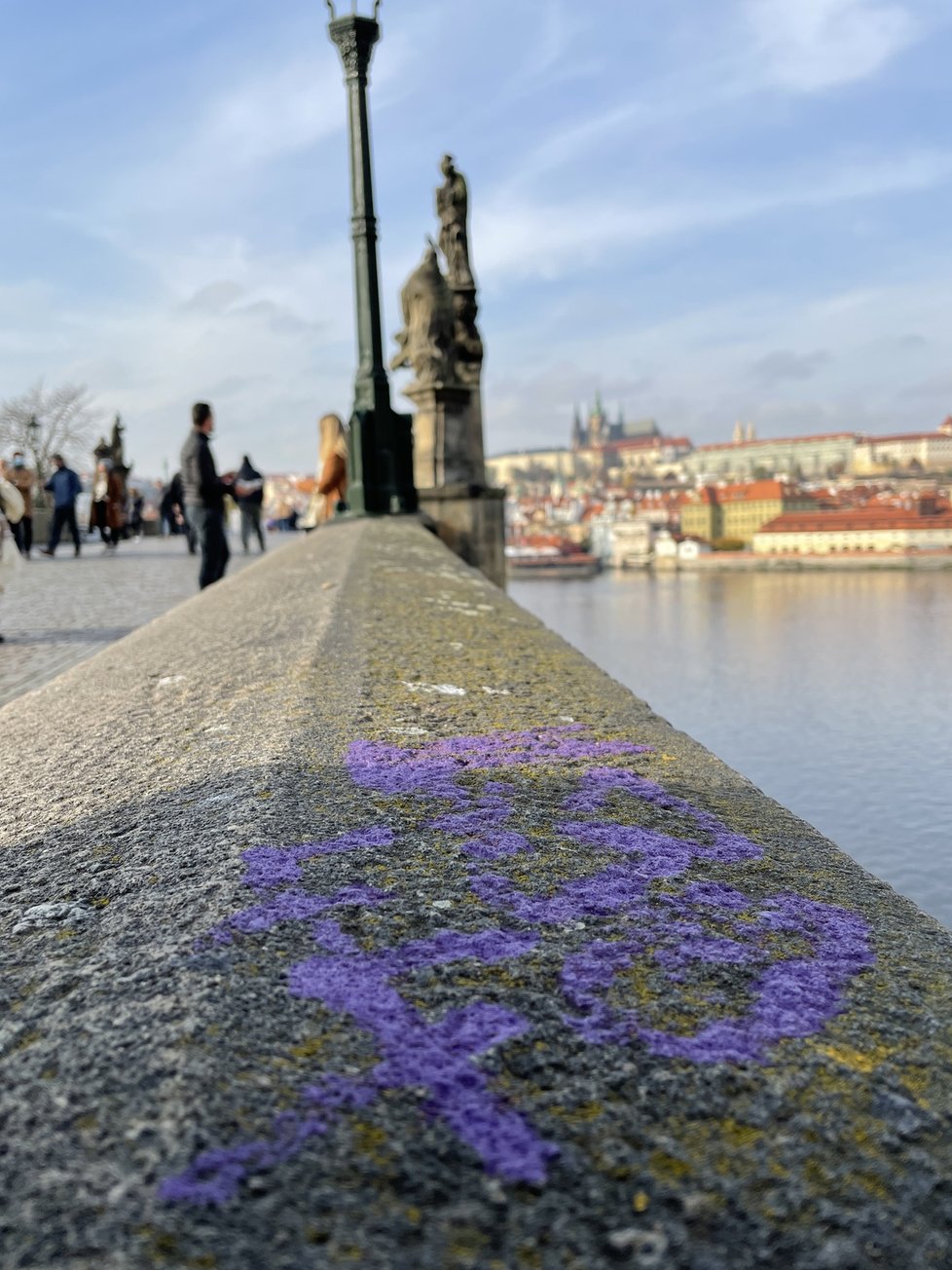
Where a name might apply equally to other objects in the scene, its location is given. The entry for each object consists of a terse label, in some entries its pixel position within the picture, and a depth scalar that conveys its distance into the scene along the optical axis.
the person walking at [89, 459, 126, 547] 18.86
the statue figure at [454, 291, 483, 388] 12.09
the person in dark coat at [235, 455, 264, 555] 14.39
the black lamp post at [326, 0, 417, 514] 8.88
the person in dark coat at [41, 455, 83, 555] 16.42
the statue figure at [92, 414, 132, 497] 27.07
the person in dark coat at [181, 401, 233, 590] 8.26
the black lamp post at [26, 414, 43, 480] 30.59
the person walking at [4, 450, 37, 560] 15.08
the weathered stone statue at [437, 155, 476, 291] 12.88
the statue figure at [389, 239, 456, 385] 11.21
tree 46.66
